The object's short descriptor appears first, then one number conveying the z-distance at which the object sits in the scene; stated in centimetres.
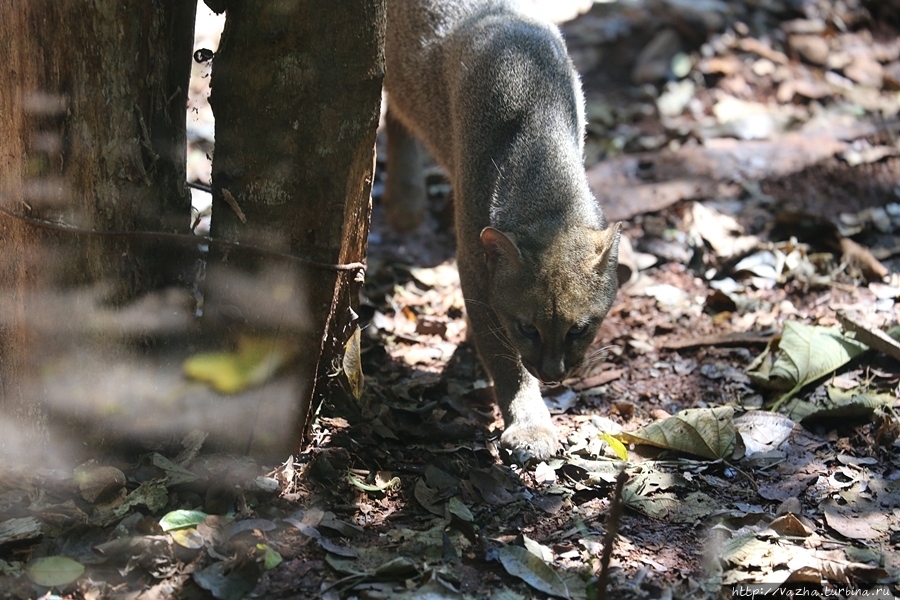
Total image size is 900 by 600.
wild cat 793
